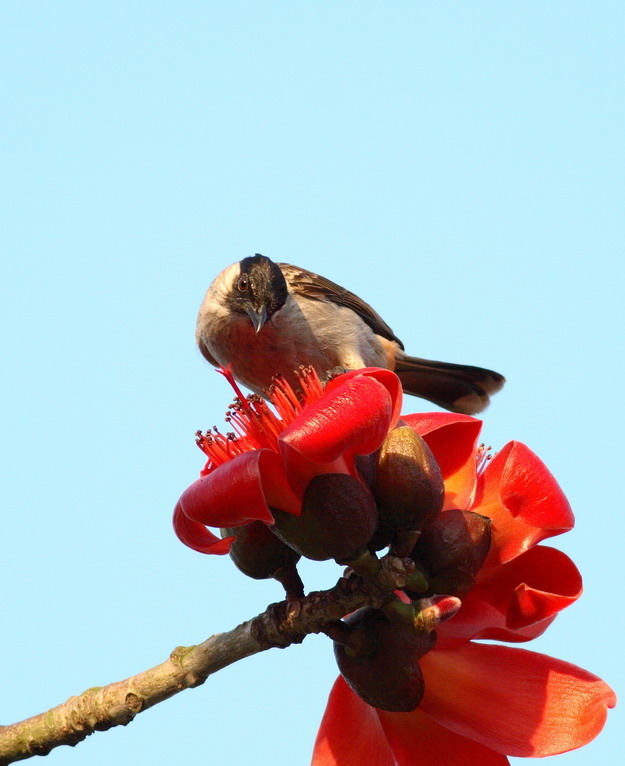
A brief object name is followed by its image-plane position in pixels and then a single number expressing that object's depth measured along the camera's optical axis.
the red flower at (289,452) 6.40
